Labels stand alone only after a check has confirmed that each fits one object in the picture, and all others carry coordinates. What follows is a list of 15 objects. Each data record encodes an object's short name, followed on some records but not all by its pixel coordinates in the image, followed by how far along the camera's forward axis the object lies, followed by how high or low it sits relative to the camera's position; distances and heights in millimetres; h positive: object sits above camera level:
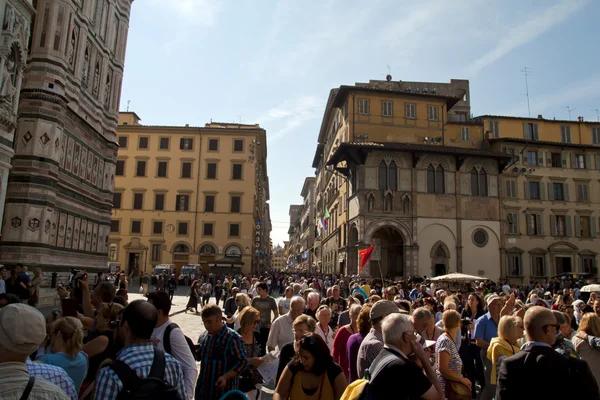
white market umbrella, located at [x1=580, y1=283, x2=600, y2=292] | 17956 -216
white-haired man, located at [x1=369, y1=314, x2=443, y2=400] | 3199 -653
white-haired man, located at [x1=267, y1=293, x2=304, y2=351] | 6910 -805
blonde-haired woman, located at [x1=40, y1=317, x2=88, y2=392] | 3924 -698
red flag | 23188 +1072
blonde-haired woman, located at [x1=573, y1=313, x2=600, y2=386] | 5324 -680
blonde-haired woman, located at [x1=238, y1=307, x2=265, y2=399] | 5325 -804
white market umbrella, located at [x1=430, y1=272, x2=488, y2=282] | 23078 +58
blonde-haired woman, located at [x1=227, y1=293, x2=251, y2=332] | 7954 -505
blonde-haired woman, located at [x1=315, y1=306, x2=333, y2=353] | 6655 -657
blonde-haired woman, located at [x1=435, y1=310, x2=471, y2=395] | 4824 -898
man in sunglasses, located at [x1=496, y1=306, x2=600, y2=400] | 3439 -685
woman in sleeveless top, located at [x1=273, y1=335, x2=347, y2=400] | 3787 -834
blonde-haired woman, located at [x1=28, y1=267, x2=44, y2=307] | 14301 -612
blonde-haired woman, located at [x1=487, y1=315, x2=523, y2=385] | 5320 -687
